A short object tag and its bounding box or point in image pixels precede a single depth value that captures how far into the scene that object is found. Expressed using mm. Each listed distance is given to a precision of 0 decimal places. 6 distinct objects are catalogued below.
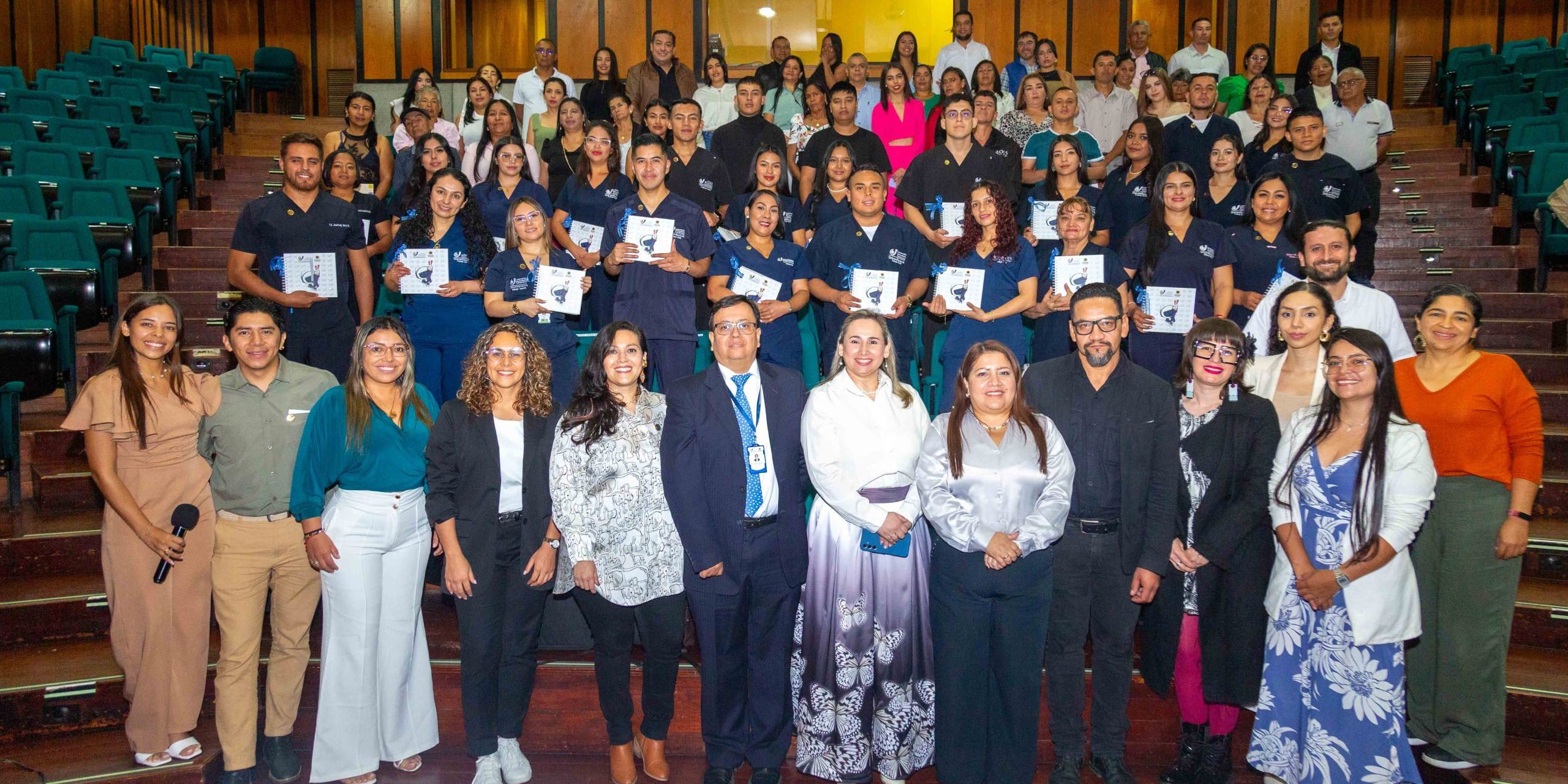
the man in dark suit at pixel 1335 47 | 10445
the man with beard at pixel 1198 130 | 7582
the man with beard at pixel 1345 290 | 4559
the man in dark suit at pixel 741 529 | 3926
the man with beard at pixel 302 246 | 5516
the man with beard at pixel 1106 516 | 3850
